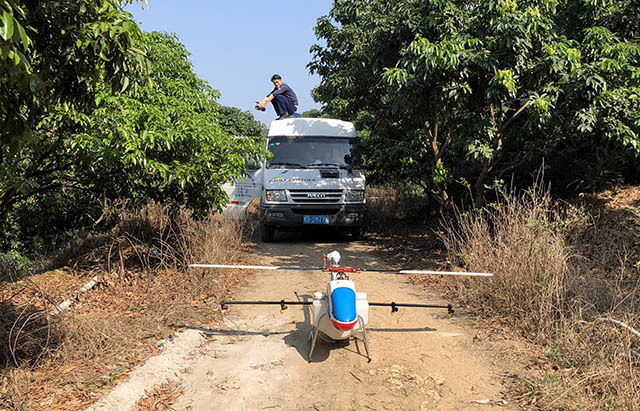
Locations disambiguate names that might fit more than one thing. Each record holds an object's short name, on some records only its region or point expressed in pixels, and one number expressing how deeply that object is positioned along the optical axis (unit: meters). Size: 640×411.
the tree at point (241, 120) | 27.64
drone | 4.41
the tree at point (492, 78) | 6.88
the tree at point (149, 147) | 6.02
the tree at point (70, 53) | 3.14
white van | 10.34
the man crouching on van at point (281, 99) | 12.49
